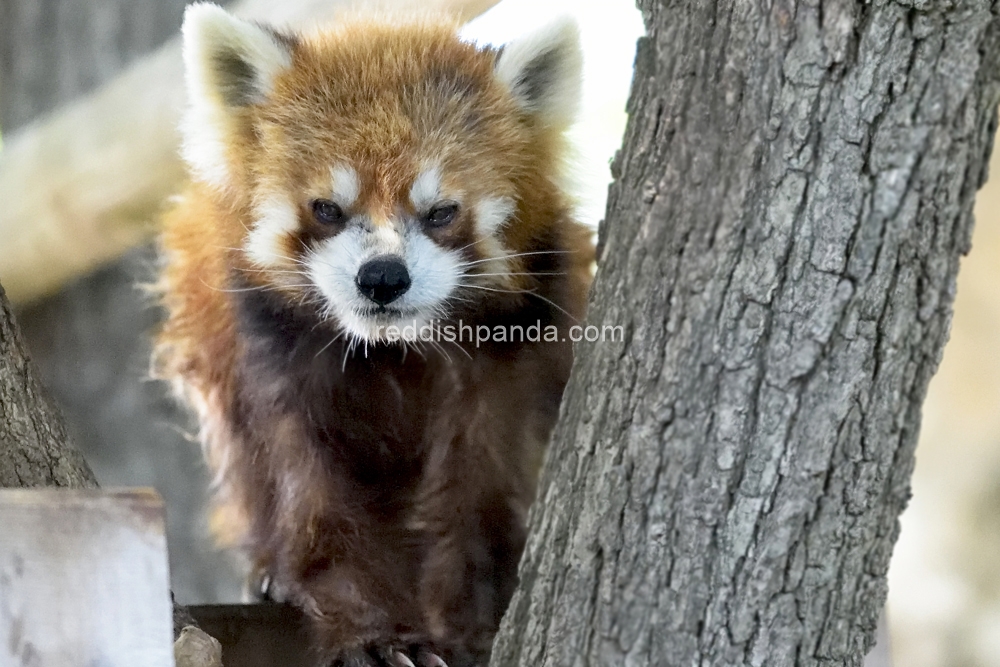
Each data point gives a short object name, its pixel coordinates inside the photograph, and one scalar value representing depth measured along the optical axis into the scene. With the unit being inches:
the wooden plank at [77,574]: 118.8
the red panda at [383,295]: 123.1
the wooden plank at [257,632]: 125.0
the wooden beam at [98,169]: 126.1
